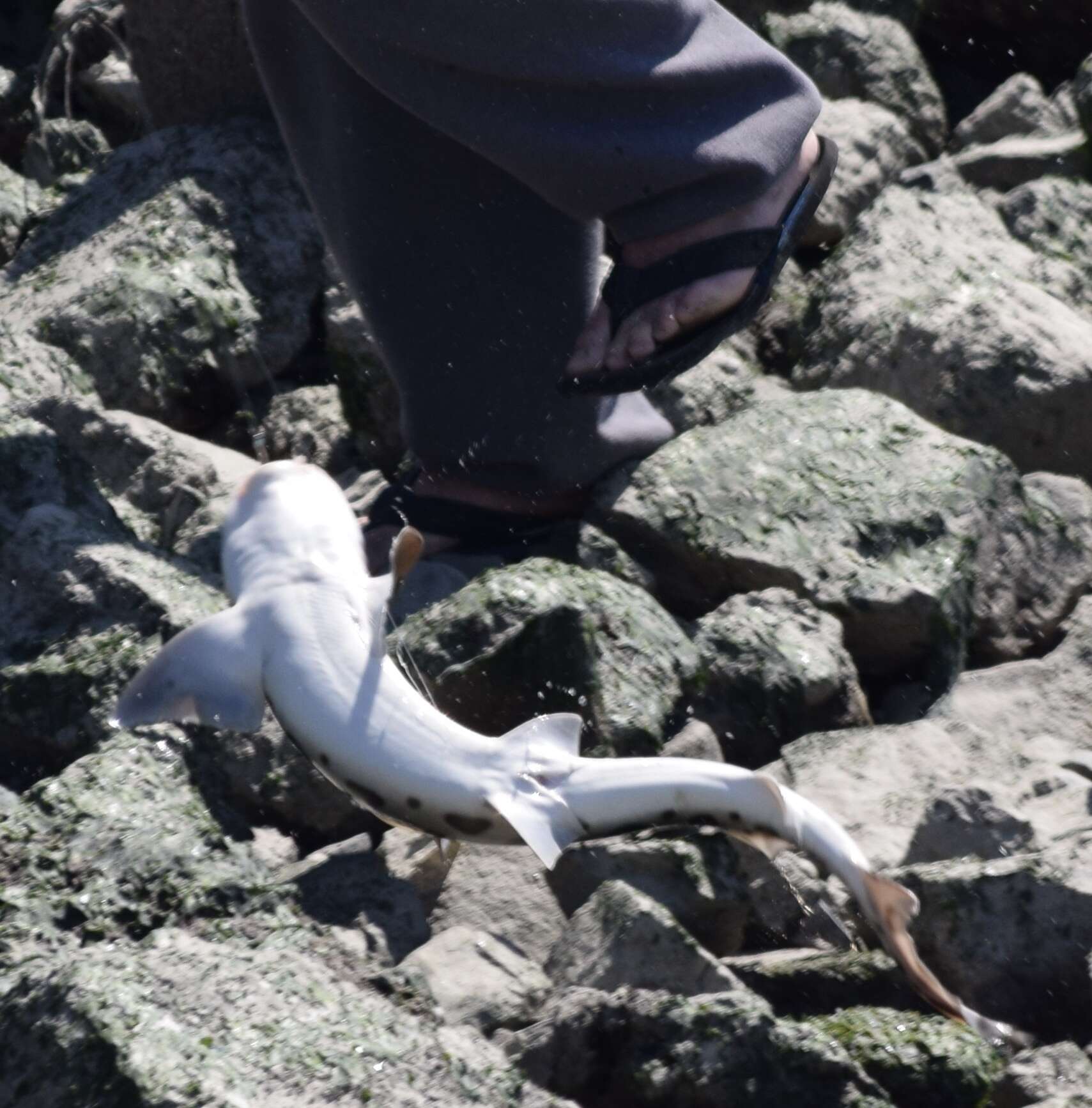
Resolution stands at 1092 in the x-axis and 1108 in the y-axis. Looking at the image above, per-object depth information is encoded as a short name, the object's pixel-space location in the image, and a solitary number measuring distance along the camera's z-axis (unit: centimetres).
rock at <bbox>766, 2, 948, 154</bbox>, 1121
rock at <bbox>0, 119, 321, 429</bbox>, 880
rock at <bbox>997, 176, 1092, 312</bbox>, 983
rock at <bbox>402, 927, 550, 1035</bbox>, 505
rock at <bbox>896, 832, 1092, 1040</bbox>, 527
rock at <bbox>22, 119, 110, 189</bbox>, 1118
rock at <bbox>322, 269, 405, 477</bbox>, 852
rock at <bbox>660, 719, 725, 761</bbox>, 625
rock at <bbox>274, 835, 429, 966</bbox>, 531
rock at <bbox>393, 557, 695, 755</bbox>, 615
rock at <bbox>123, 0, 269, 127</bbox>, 1028
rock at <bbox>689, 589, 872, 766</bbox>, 666
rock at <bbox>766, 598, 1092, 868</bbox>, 601
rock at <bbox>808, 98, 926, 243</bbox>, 1010
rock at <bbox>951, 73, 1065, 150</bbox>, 1102
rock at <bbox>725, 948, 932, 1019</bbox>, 518
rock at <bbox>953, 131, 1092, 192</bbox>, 1057
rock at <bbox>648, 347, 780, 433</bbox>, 862
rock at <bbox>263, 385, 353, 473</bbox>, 859
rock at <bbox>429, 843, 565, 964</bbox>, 557
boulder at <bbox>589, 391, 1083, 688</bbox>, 728
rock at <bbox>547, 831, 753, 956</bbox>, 552
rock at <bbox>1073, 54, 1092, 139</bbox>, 1071
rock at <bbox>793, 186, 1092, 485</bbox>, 847
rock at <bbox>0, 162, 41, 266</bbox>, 1017
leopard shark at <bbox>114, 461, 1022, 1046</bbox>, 532
